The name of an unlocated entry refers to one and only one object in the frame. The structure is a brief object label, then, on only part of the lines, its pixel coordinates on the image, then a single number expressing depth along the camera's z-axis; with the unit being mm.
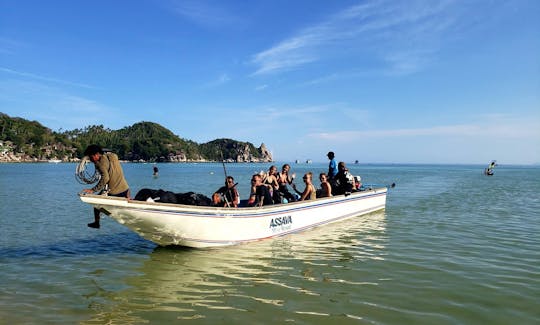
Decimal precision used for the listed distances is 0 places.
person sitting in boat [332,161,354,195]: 15039
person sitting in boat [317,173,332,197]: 13462
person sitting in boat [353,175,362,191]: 17945
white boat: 8344
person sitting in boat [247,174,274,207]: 10937
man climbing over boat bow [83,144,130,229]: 8047
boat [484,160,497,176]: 69119
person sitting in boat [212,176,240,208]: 10461
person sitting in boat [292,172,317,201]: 12562
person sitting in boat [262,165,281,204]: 12398
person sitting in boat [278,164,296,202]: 13508
